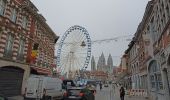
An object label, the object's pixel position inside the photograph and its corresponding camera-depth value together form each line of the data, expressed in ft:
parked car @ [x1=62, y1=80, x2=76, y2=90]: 71.48
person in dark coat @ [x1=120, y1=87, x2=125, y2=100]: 44.10
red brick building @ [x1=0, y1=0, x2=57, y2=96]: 41.50
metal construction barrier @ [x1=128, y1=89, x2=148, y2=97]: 55.47
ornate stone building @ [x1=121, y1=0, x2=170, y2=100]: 29.86
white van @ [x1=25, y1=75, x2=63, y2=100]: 35.79
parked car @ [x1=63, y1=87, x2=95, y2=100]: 35.53
